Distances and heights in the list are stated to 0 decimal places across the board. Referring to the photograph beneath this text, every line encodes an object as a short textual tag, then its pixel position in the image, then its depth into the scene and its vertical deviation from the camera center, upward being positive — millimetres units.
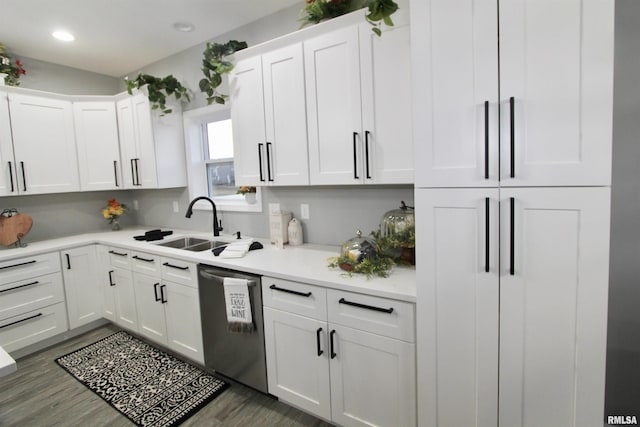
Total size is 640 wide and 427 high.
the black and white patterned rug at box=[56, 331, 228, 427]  2098 -1408
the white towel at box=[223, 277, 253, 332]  2021 -734
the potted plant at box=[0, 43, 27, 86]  2927 +1229
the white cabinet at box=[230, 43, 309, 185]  2154 +507
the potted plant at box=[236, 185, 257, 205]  2914 -30
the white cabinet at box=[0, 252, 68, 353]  2719 -918
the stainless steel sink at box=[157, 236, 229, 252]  2936 -494
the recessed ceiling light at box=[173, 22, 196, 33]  2723 +1440
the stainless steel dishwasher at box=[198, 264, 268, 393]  2018 -993
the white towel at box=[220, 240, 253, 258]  2248 -434
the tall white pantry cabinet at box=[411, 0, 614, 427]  1112 -103
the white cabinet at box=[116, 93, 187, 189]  3195 +512
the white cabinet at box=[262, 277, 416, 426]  1556 -906
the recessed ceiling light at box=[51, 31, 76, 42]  2781 +1435
